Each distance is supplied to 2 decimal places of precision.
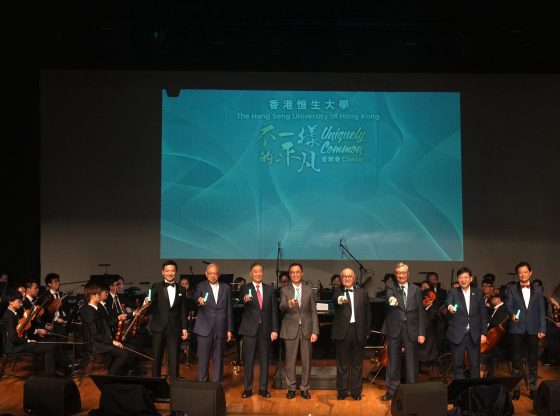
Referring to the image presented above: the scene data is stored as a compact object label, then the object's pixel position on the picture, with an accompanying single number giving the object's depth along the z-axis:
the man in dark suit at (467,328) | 7.12
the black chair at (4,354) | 8.06
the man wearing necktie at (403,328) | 7.21
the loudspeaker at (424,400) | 5.60
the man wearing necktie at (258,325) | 7.42
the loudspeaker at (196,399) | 5.61
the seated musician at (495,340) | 7.79
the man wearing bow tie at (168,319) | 7.41
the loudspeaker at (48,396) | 5.92
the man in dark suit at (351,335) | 7.30
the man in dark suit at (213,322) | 7.34
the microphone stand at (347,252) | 12.34
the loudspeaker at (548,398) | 5.92
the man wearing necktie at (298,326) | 7.31
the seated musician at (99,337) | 7.75
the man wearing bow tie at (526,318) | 7.40
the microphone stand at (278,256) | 12.18
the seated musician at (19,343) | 8.06
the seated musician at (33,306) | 8.32
